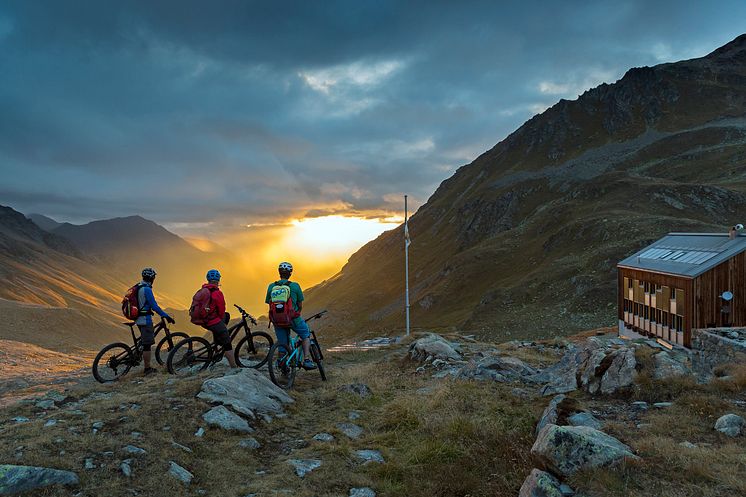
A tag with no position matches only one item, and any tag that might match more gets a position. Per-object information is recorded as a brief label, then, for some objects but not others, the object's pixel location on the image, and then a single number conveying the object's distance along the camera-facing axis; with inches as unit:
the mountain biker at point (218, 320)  516.7
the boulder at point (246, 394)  403.9
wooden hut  1011.3
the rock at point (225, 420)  366.0
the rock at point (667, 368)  438.6
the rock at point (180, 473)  282.5
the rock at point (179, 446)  317.2
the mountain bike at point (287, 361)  497.7
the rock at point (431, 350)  749.3
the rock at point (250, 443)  345.4
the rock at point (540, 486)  247.9
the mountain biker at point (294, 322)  502.6
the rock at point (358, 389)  520.4
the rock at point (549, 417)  353.7
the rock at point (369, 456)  341.4
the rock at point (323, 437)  377.4
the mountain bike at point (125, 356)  553.3
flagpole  1395.9
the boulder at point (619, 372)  439.5
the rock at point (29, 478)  241.1
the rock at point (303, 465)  311.1
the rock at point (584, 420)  340.6
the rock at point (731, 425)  314.2
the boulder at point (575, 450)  263.6
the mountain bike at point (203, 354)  564.1
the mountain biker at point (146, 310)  540.4
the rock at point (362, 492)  287.9
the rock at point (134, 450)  296.2
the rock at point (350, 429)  395.0
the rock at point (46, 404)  427.3
